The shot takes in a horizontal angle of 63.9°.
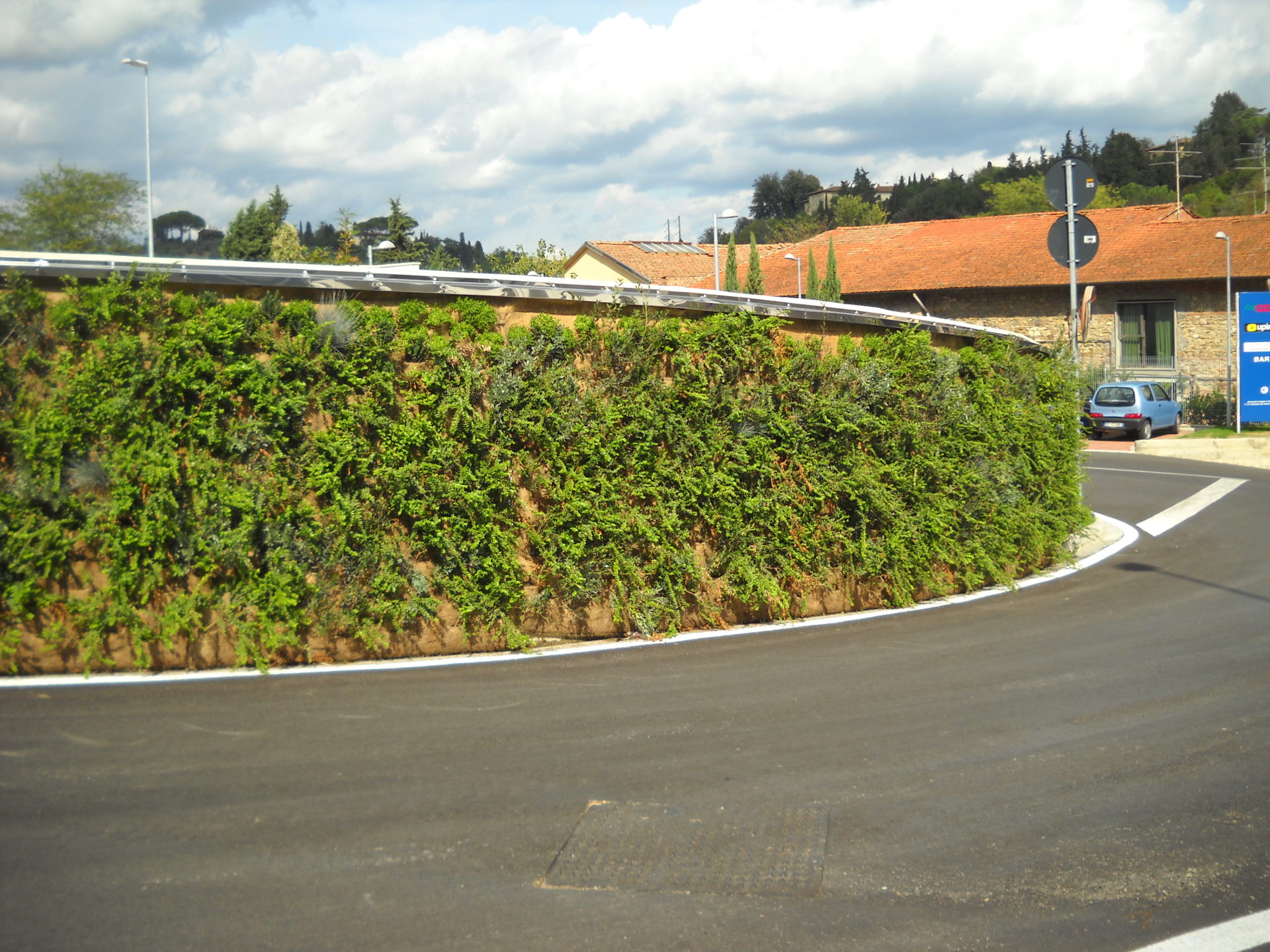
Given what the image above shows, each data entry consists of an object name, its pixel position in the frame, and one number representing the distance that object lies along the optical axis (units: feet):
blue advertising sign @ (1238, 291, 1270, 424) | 86.22
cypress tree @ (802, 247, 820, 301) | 127.13
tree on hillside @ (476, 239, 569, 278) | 164.14
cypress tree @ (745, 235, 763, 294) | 127.61
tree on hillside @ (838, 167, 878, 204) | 451.65
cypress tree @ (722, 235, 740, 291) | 137.90
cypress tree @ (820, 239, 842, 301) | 129.29
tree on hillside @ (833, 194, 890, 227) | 325.83
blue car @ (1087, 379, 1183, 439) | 96.27
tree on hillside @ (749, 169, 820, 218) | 478.18
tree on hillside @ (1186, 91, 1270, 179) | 361.51
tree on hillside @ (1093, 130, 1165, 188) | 367.66
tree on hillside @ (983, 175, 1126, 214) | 263.08
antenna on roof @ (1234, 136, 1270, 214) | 218.05
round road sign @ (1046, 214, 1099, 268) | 46.09
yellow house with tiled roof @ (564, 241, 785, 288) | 170.71
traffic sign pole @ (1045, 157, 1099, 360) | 44.65
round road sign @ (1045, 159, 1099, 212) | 44.55
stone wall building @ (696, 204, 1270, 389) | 123.54
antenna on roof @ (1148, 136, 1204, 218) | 188.70
